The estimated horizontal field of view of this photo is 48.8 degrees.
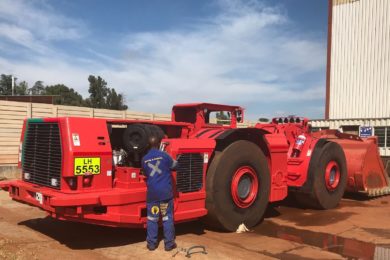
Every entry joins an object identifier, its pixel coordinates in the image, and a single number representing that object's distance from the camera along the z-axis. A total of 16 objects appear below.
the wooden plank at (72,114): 13.99
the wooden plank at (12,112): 12.94
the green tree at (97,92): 69.12
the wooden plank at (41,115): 13.54
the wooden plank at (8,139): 12.96
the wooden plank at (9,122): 12.91
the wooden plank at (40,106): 13.52
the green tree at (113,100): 69.94
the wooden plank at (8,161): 12.95
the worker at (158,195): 5.61
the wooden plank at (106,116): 14.91
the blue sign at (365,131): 19.42
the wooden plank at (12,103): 12.88
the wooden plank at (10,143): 12.98
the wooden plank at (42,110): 13.54
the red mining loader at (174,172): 5.46
